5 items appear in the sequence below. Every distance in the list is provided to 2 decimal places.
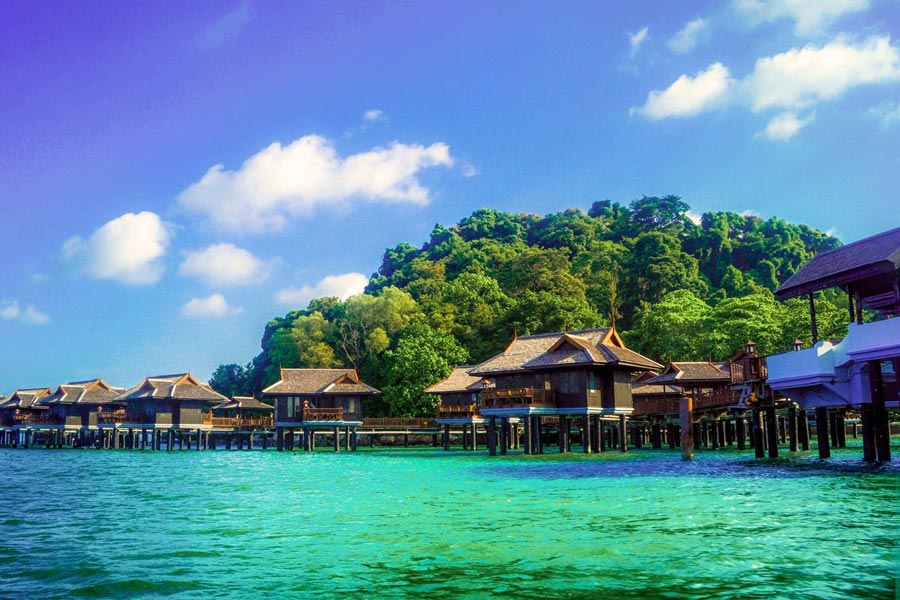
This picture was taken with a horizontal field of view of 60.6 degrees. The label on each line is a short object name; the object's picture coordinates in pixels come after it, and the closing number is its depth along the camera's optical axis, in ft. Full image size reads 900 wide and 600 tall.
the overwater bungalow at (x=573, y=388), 125.80
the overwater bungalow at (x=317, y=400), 178.91
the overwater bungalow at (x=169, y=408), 192.24
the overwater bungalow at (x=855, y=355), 68.80
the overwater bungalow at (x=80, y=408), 219.82
